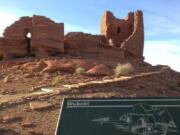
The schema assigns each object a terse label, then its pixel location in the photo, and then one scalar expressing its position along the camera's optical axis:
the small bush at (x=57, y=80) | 8.76
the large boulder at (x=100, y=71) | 10.65
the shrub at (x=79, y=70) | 10.68
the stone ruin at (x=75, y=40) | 14.73
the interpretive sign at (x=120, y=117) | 2.93
